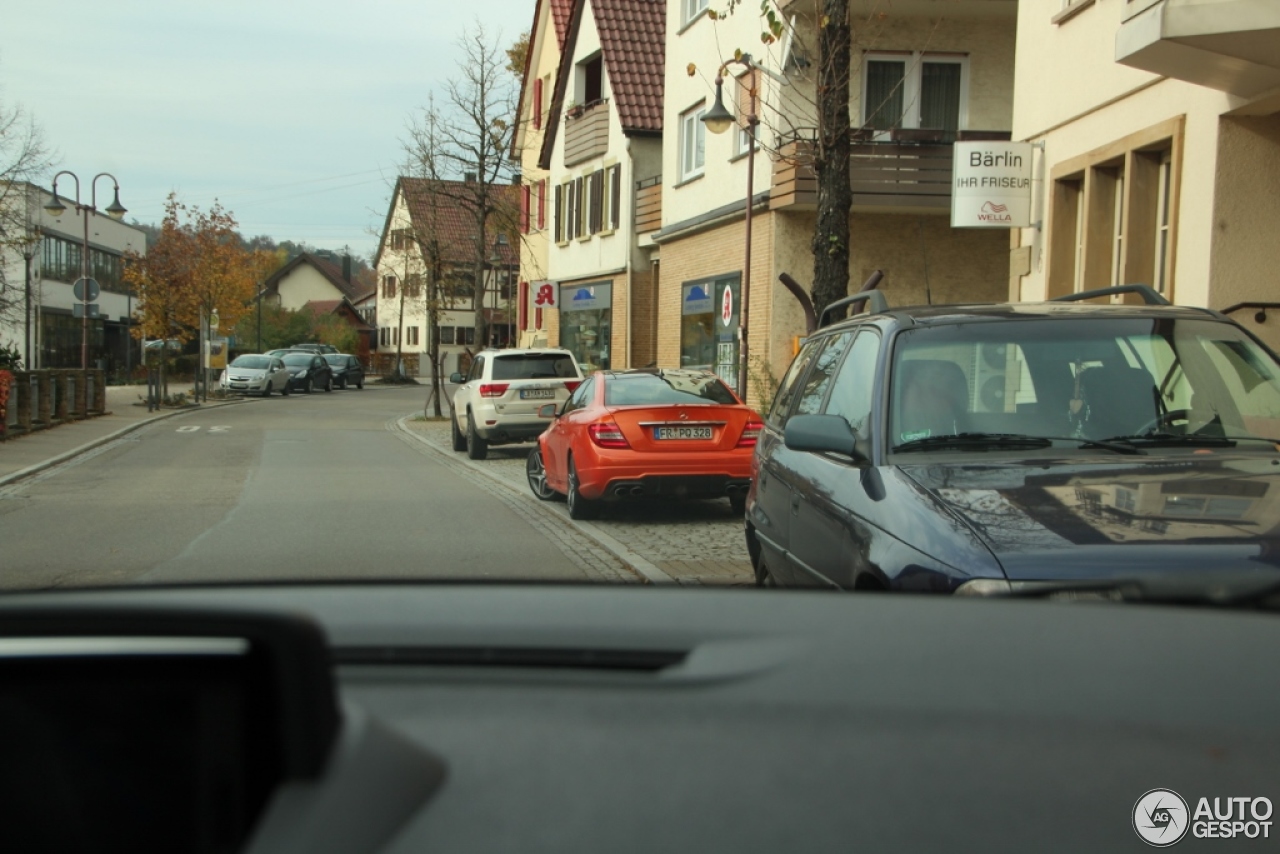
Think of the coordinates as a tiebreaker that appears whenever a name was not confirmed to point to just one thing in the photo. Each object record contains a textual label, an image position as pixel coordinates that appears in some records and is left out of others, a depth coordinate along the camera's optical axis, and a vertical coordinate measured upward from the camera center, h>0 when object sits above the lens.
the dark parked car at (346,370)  62.62 -2.31
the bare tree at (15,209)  29.69 +2.38
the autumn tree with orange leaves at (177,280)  40.03 +1.11
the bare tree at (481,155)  34.81 +4.41
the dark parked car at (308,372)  56.44 -2.22
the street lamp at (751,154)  17.60 +2.41
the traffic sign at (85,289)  33.56 +0.64
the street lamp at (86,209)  33.91 +3.36
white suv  20.47 -0.97
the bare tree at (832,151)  13.63 +1.86
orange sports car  12.98 -1.15
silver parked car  49.81 -2.12
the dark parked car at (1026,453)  3.75 -0.41
